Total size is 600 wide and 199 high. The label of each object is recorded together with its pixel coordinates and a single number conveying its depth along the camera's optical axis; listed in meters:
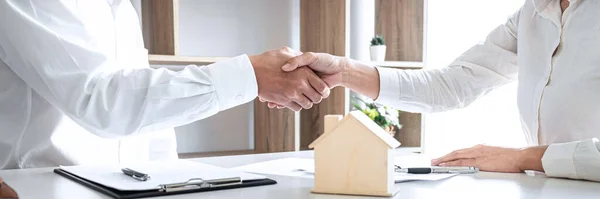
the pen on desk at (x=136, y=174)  1.07
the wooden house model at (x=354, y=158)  0.94
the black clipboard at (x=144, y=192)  0.95
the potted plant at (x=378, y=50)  2.92
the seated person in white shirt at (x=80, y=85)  1.23
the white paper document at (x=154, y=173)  1.03
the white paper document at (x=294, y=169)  1.13
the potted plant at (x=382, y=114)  2.94
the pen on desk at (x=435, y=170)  1.20
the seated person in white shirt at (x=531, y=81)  1.27
